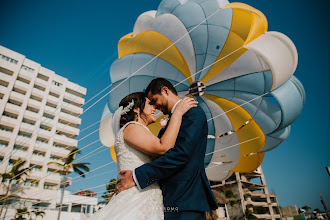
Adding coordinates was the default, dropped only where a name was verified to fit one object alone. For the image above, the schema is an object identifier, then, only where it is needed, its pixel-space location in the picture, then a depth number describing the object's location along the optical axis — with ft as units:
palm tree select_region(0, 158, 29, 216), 72.60
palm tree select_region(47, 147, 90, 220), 84.23
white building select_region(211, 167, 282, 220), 133.90
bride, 6.44
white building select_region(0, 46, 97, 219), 101.45
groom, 5.74
